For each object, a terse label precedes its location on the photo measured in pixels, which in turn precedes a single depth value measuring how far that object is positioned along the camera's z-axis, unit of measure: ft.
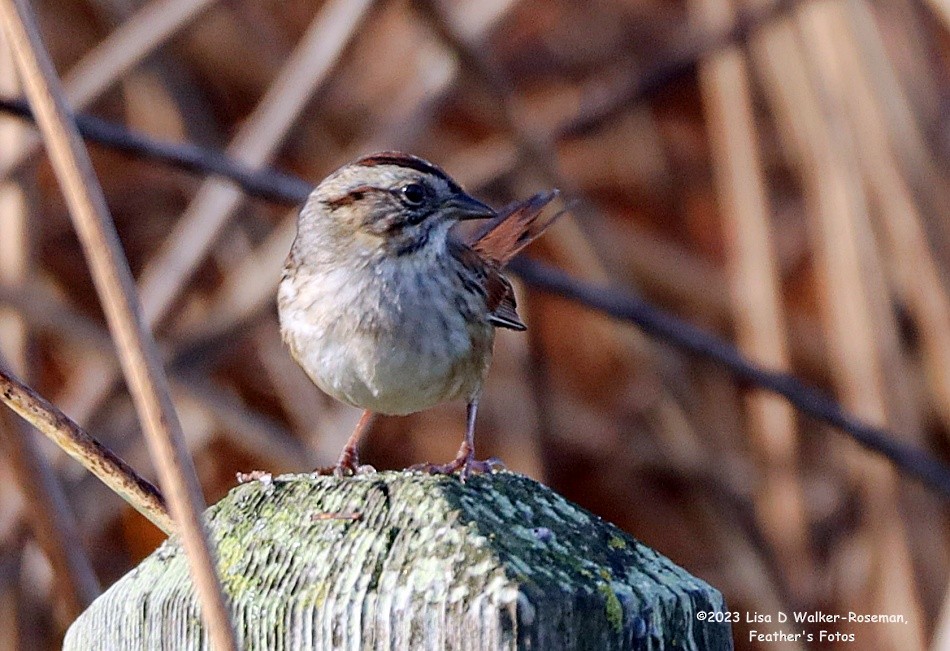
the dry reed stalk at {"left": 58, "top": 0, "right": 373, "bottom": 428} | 20.04
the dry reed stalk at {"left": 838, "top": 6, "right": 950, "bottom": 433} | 22.59
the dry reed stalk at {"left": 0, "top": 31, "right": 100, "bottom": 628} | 13.78
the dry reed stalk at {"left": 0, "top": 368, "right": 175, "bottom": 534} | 8.40
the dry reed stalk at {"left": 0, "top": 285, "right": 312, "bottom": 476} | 22.74
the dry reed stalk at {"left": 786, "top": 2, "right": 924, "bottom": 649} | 22.81
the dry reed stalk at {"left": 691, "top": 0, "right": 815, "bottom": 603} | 23.86
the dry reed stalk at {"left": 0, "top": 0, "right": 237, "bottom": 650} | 6.58
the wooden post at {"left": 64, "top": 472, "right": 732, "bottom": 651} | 6.34
